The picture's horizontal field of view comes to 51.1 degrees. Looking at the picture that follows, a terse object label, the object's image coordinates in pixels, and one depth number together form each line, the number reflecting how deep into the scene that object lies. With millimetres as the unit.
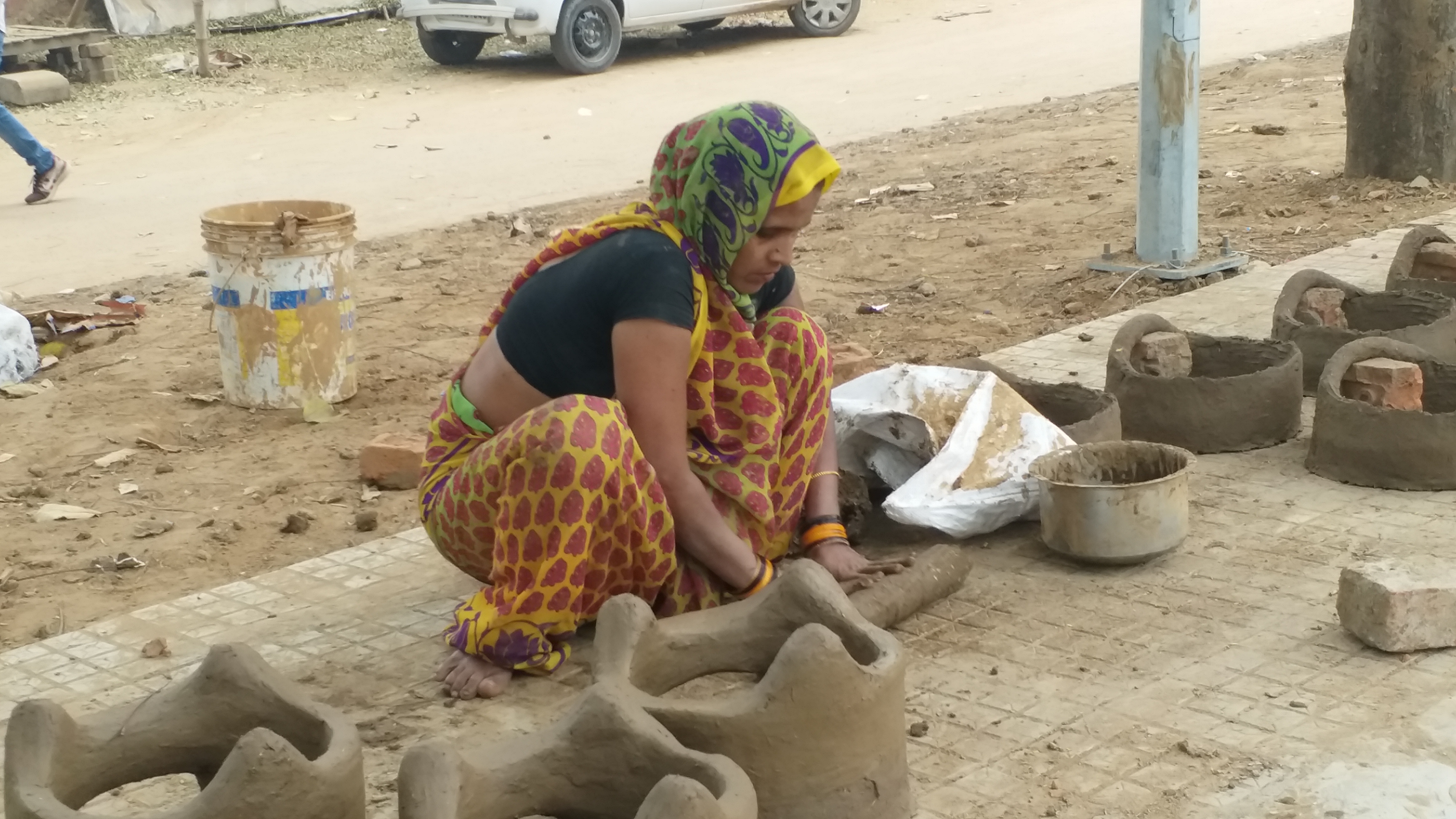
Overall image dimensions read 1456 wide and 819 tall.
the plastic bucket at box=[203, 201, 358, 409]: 5449
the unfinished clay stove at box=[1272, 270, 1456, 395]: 4504
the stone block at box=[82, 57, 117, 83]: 14602
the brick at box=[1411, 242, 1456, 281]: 5090
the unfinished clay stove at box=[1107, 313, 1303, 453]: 4180
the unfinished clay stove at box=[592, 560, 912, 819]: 2408
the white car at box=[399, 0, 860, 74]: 13773
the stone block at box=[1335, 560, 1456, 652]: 2965
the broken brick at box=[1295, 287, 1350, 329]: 4785
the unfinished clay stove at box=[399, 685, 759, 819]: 2221
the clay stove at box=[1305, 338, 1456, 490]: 3811
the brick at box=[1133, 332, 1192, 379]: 4441
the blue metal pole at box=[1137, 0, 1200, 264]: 6164
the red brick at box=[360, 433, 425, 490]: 4840
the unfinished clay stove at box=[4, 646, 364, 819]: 2238
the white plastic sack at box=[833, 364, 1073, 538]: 3732
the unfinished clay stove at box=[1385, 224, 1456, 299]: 5086
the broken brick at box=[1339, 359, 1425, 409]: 4004
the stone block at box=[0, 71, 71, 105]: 13492
